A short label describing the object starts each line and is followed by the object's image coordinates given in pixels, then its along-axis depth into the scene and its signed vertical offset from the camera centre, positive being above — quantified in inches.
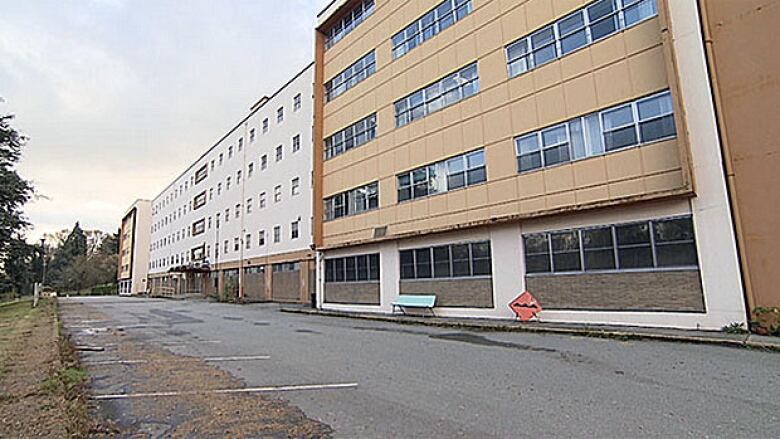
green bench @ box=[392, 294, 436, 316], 720.3 -22.3
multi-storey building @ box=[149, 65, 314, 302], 1267.2 +281.4
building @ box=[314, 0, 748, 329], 472.7 +150.4
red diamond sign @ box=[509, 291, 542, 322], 581.3 -29.6
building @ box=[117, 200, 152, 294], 2950.3 +294.5
